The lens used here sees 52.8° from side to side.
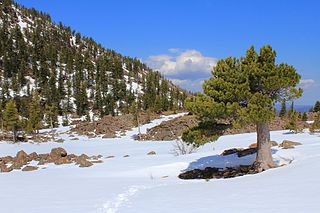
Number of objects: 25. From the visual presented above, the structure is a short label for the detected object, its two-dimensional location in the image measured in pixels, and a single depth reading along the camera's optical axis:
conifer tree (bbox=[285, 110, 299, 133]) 44.39
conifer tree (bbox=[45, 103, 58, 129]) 90.19
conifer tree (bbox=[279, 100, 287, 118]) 76.88
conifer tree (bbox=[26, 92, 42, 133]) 70.47
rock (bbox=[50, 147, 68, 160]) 36.19
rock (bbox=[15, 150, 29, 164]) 33.77
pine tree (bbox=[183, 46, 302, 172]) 16.47
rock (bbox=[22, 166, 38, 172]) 27.87
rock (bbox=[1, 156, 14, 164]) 35.09
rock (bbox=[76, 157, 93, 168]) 29.66
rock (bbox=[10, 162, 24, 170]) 29.39
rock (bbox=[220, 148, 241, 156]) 27.72
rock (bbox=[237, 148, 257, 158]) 25.65
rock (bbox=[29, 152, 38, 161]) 36.31
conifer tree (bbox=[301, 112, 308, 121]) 61.18
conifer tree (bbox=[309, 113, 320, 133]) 40.18
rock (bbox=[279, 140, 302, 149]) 25.41
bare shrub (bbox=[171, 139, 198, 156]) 35.17
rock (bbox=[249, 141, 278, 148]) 28.80
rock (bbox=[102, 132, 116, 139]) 66.88
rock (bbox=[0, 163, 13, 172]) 27.72
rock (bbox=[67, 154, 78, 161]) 35.51
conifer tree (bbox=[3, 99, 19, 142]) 59.28
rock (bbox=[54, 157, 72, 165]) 32.57
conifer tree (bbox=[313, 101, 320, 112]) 81.93
